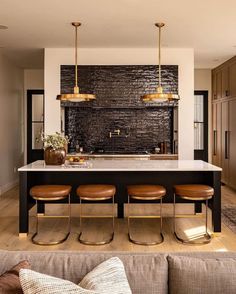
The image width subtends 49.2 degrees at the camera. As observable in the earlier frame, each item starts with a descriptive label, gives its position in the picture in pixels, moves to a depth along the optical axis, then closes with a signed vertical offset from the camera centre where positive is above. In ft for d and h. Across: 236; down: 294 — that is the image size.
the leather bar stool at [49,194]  9.94 -2.03
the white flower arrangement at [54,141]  10.98 +0.01
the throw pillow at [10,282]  3.27 -1.82
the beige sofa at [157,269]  3.70 -1.87
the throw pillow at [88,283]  3.11 -1.78
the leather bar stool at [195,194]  9.95 -2.05
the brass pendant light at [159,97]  10.94 +1.89
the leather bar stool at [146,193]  9.96 -2.02
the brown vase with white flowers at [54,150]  10.96 -0.38
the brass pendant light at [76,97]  11.16 +1.94
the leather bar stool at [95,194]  9.92 -2.03
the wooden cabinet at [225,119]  17.77 +1.59
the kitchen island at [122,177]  11.11 -1.60
